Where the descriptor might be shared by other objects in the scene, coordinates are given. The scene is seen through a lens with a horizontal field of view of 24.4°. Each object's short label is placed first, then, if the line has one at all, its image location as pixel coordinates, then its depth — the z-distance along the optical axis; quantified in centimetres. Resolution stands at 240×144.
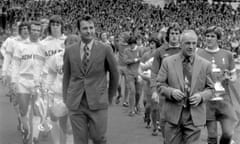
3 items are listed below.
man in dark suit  648
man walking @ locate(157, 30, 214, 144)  610
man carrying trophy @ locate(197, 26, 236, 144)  787
